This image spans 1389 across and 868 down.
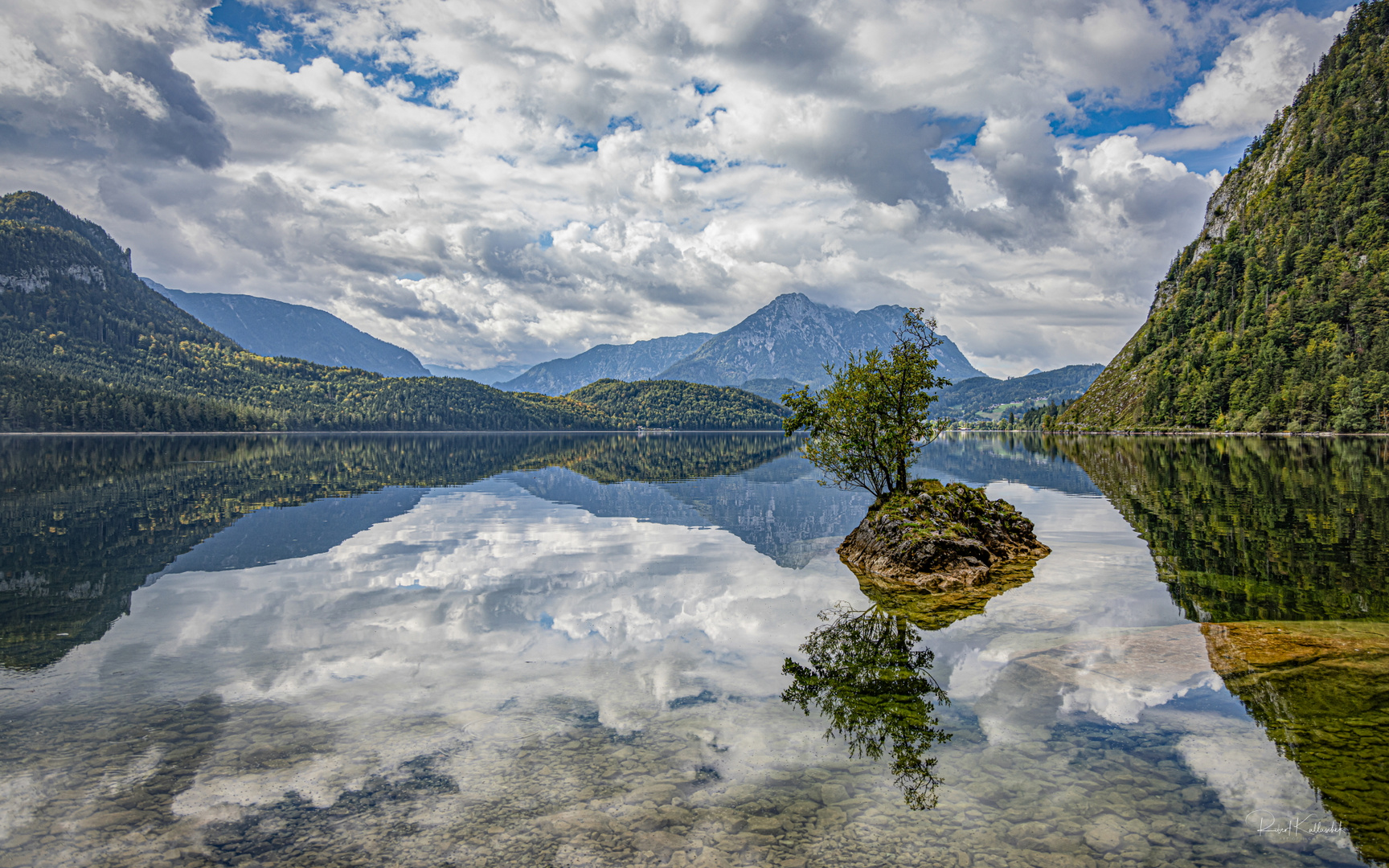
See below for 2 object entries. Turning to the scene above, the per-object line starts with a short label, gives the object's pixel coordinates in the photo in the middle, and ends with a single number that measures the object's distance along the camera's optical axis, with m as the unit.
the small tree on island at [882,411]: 39.31
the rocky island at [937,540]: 29.77
